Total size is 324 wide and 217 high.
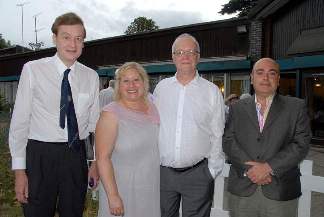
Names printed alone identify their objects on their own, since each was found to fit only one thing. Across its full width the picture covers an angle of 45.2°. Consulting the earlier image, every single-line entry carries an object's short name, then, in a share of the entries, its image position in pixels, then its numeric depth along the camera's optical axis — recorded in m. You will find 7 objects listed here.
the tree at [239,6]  36.03
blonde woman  2.94
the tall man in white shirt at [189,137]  3.41
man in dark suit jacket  3.16
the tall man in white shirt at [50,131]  3.00
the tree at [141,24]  57.46
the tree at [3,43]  70.91
